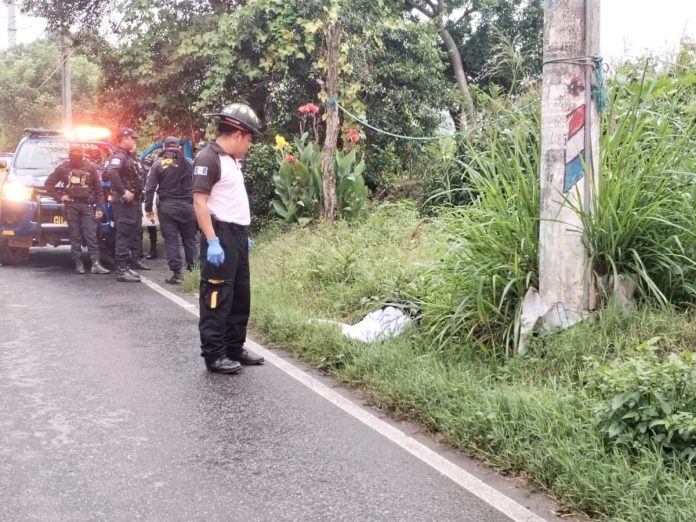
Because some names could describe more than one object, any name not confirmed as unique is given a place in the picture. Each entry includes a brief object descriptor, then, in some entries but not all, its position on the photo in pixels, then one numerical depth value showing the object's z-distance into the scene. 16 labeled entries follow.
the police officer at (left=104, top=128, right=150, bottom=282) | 10.81
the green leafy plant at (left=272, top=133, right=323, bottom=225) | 12.01
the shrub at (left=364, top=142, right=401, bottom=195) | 14.97
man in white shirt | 5.73
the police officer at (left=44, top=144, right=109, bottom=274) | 11.12
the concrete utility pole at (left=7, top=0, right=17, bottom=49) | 36.12
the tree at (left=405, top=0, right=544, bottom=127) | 23.45
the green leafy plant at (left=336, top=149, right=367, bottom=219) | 11.79
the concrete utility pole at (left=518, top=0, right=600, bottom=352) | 5.04
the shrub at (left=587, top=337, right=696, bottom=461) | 3.52
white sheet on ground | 6.06
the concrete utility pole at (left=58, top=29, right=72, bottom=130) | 24.77
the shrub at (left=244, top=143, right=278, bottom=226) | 13.56
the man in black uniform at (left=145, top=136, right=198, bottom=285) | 10.18
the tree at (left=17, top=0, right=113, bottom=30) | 16.75
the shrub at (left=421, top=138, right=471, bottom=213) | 10.62
